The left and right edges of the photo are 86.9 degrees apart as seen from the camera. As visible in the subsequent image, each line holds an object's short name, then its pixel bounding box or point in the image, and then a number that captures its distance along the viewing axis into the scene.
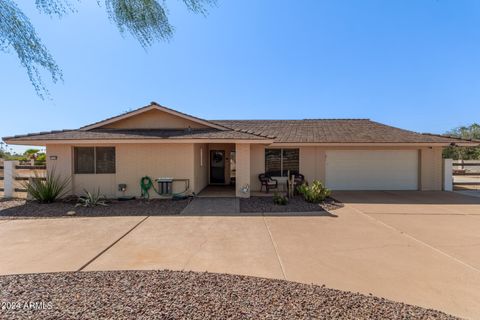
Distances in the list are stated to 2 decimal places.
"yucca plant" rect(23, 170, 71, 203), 10.27
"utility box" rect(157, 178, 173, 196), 11.03
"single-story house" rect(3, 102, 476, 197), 11.21
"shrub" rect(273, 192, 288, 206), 9.84
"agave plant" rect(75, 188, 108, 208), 9.81
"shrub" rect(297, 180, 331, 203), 10.32
